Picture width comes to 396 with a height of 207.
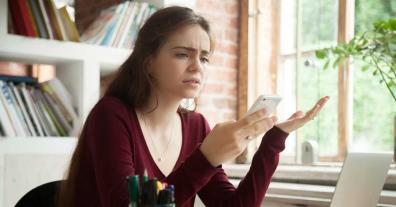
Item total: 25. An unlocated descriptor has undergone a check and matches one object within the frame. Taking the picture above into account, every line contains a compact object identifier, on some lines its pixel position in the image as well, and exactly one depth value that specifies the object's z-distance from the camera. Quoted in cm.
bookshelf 196
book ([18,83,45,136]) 208
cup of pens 78
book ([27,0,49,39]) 212
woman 123
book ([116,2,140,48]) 235
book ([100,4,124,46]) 231
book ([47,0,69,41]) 216
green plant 174
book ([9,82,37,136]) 205
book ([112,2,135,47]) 234
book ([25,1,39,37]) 210
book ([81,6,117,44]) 230
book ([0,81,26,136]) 201
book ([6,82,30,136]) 204
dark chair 125
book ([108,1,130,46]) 233
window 236
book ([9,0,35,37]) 208
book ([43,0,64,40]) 215
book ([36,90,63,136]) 213
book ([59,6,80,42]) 219
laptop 126
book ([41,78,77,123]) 217
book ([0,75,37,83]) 207
